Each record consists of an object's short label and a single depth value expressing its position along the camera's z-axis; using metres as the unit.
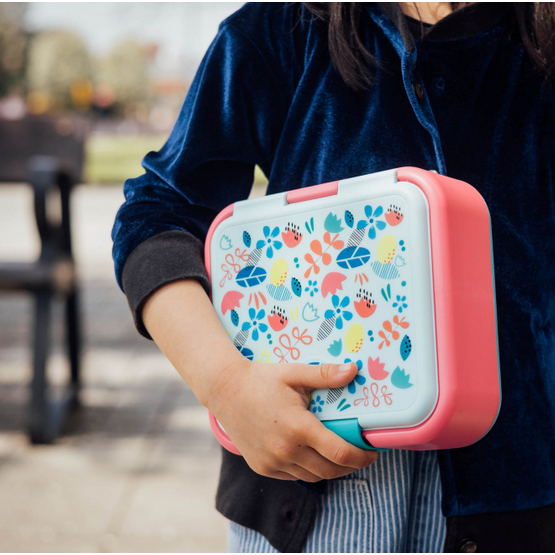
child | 0.74
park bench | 2.62
